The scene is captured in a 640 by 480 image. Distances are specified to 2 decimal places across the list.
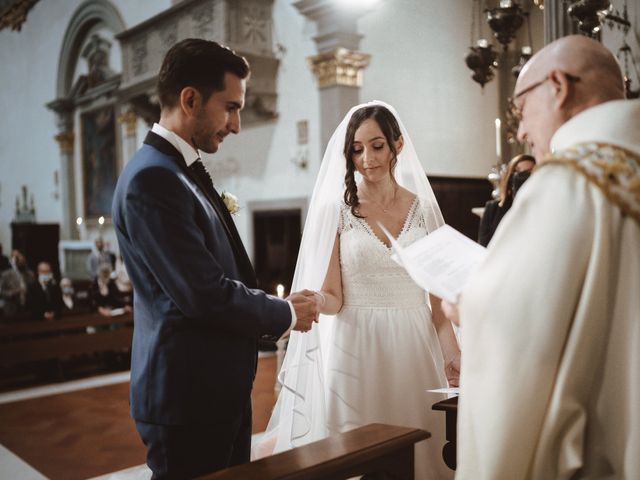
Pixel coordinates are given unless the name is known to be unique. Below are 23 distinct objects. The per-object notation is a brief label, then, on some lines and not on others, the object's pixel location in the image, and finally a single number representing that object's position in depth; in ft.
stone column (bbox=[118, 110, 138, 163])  37.04
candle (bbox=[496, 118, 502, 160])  16.45
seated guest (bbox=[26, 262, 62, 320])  22.79
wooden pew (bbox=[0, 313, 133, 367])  20.86
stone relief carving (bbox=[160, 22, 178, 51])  28.78
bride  8.42
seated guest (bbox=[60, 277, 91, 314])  26.45
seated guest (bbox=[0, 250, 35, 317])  23.27
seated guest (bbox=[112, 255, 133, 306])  24.80
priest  3.92
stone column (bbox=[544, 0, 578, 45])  12.22
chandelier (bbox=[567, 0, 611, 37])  10.07
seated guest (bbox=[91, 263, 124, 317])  24.48
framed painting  40.47
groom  5.57
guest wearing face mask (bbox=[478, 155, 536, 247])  13.45
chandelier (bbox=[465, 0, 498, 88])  17.26
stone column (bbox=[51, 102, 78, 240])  45.03
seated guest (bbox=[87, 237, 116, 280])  34.24
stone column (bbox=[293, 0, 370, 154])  24.21
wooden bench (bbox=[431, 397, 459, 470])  6.37
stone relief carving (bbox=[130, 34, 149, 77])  31.01
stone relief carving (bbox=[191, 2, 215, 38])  26.27
